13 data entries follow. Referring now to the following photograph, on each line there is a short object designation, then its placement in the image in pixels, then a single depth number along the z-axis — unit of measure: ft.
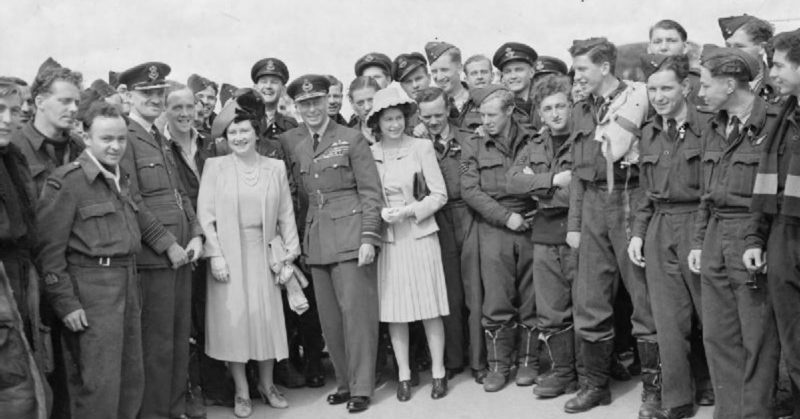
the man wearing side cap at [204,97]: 24.25
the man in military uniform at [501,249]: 19.84
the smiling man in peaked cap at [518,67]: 23.93
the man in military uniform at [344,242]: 19.26
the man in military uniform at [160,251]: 17.61
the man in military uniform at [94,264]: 15.06
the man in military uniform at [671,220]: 16.26
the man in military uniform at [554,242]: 18.80
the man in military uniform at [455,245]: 20.47
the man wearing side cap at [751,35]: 19.53
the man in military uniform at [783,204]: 14.07
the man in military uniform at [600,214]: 17.39
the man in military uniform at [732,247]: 14.83
